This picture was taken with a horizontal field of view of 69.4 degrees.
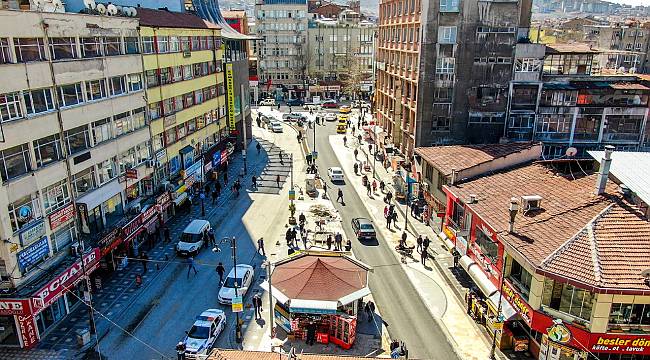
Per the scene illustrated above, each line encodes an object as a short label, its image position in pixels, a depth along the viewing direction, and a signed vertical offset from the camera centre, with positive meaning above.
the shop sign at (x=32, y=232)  26.61 -10.92
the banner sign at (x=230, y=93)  59.88 -6.83
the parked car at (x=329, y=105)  108.25 -14.74
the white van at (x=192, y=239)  38.06 -16.01
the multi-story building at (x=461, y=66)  50.41 -2.88
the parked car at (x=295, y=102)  112.31 -14.86
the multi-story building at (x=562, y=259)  22.58 -11.02
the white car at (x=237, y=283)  31.58 -16.36
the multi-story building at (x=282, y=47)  111.69 -2.12
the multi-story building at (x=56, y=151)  25.92 -7.12
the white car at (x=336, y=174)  58.03 -16.13
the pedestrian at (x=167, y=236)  40.94 -16.63
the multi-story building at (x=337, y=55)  116.38 -4.05
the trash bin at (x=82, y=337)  27.28 -16.77
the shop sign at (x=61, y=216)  28.98 -10.93
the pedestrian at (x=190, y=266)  35.78 -16.89
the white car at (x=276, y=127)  84.50 -15.41
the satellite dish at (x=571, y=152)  40.41 -9.29
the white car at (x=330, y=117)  96.25 -15.64
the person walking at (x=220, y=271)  34.06 -16.23
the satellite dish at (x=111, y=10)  36.53 +2.04
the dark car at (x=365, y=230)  41.59 -16.32
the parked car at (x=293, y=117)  92.82 -15.06
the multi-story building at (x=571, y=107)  51.44 -7.17
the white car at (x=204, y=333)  26.44 -16.53
